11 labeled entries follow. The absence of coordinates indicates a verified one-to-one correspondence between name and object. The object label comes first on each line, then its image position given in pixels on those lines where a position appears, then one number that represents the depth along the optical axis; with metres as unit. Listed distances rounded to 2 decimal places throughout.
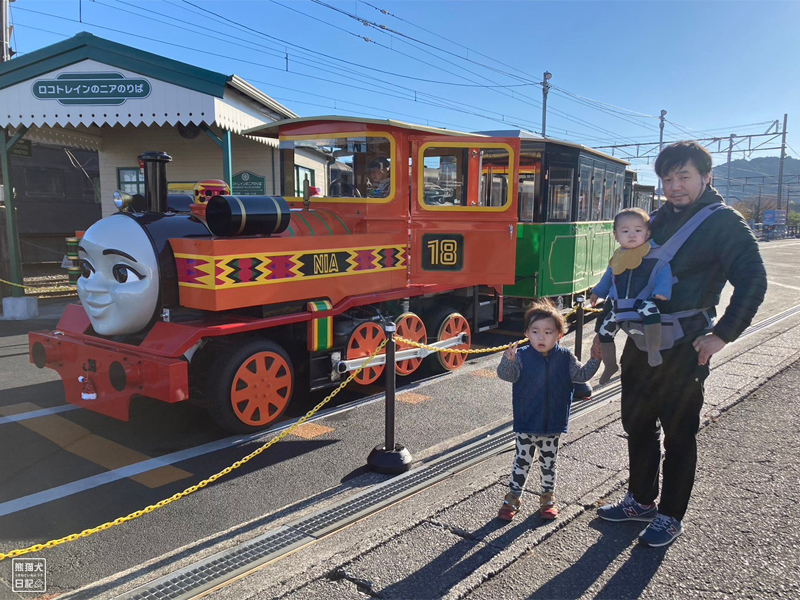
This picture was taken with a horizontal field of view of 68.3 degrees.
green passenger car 8.12
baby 2.85
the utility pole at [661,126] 41.47
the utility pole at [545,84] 27.27
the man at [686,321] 2.69
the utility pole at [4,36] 9.75
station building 9.01
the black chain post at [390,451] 3.94
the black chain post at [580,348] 5.50
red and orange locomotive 4.48
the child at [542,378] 3.12
